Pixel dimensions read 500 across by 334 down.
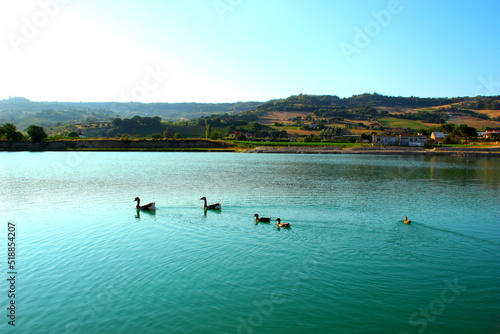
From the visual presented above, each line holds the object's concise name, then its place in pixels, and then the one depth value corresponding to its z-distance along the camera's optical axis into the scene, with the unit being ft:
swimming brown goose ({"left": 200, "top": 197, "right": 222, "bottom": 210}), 62.75
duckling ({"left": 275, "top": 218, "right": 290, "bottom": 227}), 51.47
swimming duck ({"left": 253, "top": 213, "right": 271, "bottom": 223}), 54.29
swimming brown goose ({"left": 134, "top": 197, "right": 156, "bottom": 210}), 62.44
